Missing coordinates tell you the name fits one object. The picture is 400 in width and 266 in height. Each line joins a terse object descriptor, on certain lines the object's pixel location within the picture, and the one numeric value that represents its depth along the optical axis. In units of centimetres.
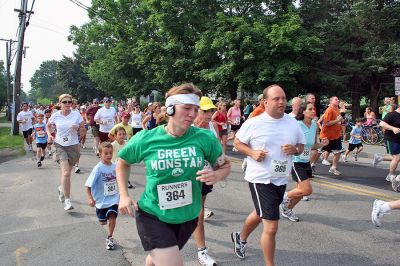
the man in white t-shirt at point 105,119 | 1170
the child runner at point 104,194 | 508
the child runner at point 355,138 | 1192
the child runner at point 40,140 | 1202
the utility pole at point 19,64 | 2114
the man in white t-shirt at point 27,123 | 1551
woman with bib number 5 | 690
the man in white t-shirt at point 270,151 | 390
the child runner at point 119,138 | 688
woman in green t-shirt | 289
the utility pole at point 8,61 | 4253
